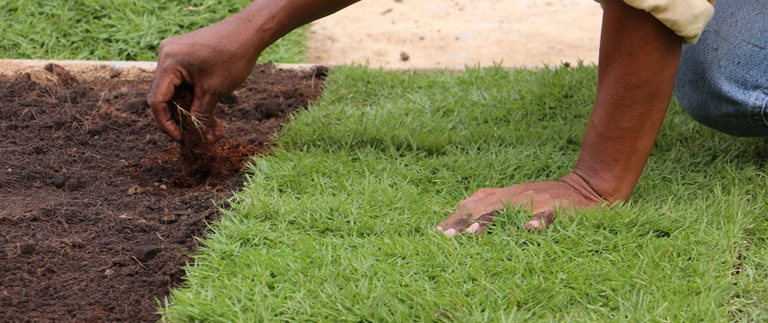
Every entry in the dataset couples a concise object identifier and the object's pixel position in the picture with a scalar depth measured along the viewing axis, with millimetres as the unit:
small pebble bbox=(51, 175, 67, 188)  5629
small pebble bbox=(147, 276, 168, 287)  4505
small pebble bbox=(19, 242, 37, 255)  4727
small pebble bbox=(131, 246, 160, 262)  4711
